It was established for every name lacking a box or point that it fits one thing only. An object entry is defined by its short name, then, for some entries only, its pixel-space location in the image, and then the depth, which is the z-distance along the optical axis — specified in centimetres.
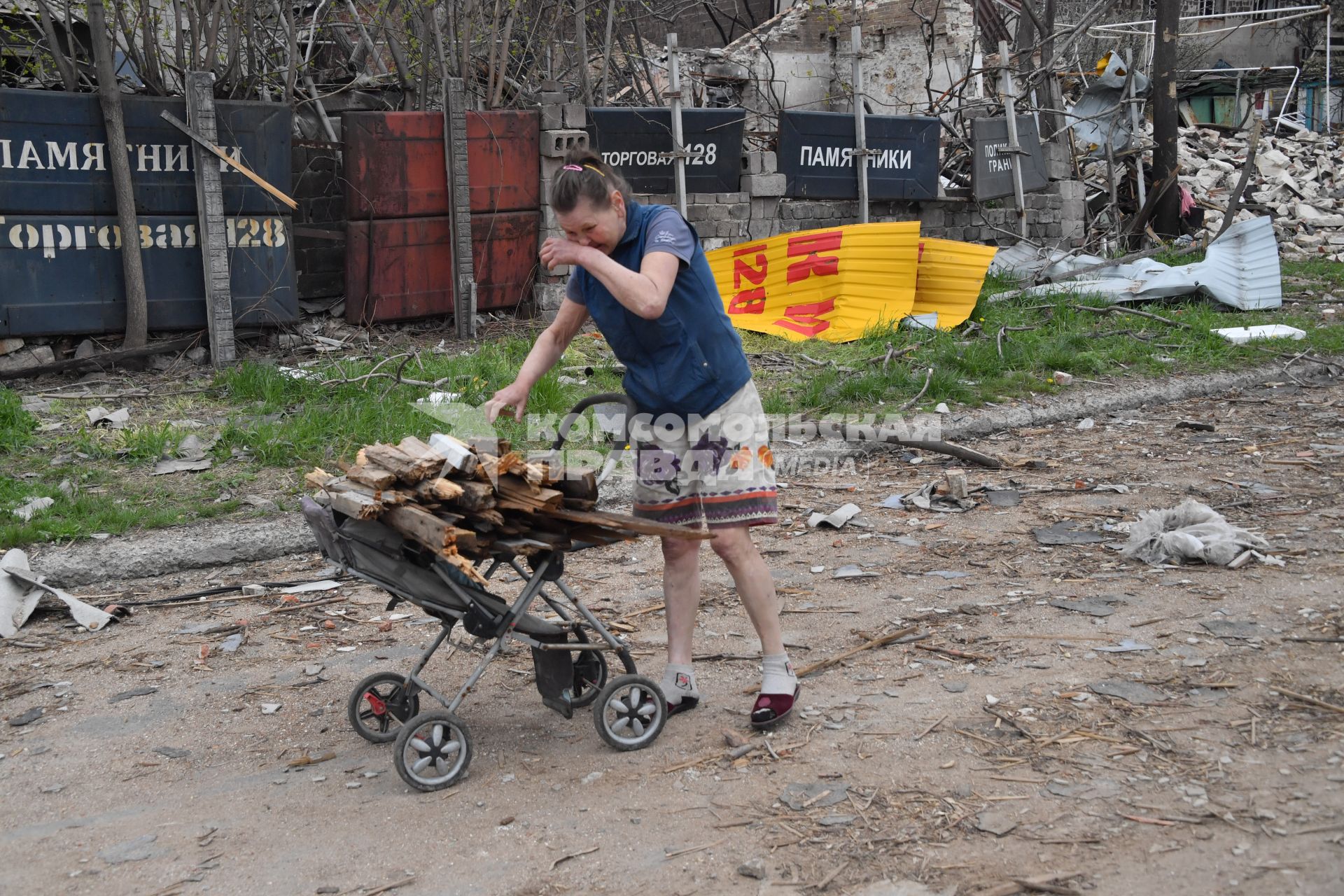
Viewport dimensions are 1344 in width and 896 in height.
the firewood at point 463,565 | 322
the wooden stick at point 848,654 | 420
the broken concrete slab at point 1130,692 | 370
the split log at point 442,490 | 328
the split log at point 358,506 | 328
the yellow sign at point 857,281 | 1006
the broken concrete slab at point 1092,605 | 456
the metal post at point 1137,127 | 1602
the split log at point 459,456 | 335
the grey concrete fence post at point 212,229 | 814
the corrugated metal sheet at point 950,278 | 1007
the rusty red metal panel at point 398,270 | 926
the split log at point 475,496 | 333
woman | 362
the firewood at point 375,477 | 330
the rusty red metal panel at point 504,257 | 979
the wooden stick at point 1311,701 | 347
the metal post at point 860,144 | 1217
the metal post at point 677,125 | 1079
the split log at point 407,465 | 331
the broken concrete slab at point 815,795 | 323
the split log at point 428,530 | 321
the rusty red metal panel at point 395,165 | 912
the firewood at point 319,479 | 356
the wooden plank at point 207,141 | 806
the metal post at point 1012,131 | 1342
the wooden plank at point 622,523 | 346
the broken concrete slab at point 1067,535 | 553
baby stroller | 341
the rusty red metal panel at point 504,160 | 966
